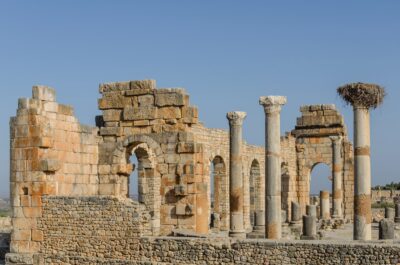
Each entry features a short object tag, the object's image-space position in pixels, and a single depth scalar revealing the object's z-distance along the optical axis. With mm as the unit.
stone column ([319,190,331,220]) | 31253
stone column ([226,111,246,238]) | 20812
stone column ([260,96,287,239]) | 18281
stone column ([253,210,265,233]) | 21984
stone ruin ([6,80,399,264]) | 16359
